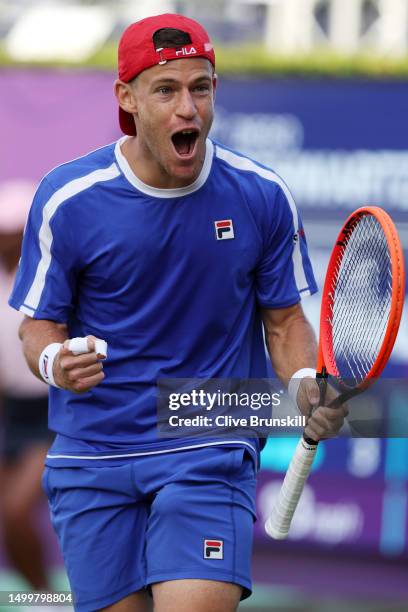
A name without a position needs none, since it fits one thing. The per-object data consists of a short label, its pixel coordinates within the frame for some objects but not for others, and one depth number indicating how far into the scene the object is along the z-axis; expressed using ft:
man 28.91
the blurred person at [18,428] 53.26
